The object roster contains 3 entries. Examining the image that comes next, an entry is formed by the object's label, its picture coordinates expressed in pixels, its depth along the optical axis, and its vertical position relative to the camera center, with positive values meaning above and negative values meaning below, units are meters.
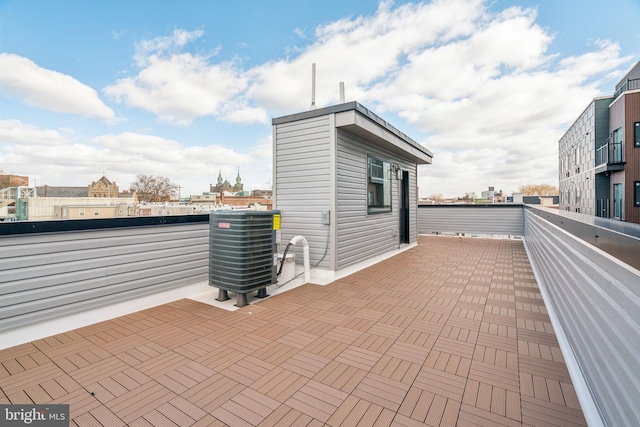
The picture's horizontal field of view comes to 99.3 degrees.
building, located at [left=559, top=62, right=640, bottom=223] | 12.34 +2.72
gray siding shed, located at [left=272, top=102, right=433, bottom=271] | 4.52 +0.57
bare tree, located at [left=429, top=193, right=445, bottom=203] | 29.76 +1.33
